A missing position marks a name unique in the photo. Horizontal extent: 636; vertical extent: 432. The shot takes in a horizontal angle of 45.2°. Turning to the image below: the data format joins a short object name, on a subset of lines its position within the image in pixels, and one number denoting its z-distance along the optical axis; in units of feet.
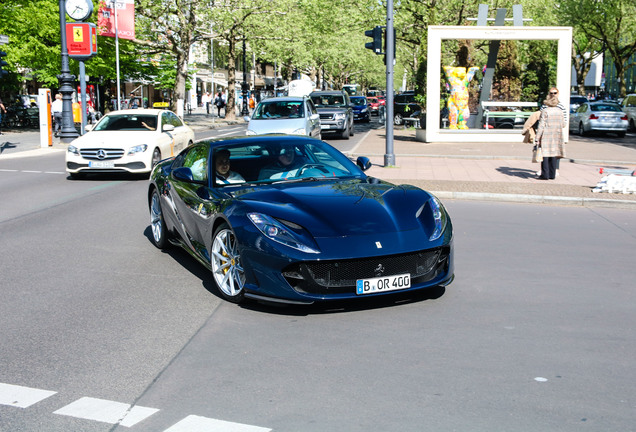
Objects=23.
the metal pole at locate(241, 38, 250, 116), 186.50
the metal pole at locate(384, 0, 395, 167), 56.70
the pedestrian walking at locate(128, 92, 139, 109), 156.23
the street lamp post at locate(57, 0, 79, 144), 88.89
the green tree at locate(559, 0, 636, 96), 165.17
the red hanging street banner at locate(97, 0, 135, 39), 120.57
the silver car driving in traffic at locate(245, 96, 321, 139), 69.87
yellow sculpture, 94.38
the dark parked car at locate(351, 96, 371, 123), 161.79
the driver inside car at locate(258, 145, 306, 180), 23.54
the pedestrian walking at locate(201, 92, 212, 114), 204.44
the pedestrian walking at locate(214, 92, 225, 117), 187.07
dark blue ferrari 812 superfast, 18.44
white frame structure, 88.58
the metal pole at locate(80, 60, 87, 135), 99.35
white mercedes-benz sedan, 52.65
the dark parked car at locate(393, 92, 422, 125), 130.82
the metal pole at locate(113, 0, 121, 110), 109.59
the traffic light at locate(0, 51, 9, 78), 71.31
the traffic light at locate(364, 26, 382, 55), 56.83
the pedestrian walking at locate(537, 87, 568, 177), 48.85
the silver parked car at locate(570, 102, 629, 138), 107.86
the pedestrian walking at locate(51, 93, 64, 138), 106.22
